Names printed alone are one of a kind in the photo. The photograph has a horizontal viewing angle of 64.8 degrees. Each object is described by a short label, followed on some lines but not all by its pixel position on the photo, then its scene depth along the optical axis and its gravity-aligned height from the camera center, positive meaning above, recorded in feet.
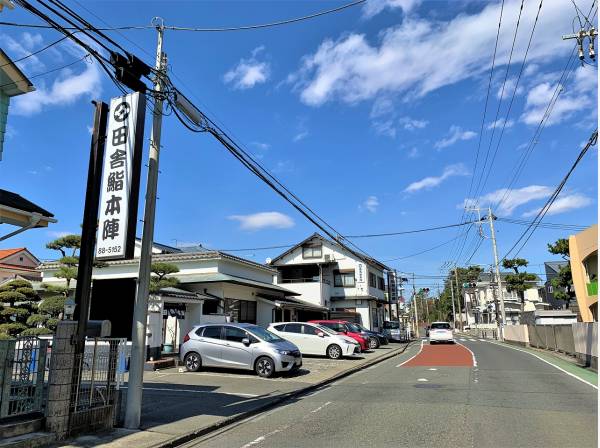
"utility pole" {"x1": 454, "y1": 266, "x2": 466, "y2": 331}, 261.54 +5.16
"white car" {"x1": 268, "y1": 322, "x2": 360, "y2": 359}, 70.44 -1.10
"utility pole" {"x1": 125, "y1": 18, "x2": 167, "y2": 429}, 25.74 +3.34
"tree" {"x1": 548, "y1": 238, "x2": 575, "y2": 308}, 112.78 +11.00
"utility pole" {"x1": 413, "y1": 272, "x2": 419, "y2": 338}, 232.16 +4.96
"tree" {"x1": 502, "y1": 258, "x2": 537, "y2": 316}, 145.38 +16.00
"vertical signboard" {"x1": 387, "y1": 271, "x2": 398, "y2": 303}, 178.29 +17.35
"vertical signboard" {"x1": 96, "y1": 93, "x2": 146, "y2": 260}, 26.35 +8.64
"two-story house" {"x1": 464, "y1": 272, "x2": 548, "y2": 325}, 212.23 +12.72
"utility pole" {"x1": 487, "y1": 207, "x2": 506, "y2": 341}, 131.54 +14.95
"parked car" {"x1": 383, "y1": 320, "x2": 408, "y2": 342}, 132.87 -0.12
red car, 84.74 +0.23
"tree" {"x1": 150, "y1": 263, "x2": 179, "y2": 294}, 58.34 +6.98
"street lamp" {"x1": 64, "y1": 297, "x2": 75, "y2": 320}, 23.95 +1.29
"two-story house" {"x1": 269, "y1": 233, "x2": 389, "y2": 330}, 144.77 +17.89
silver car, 48.14 -1.76
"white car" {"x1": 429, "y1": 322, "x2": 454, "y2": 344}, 111.45 -0.91
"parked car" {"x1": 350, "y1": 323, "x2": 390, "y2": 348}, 96.45 -1.49
